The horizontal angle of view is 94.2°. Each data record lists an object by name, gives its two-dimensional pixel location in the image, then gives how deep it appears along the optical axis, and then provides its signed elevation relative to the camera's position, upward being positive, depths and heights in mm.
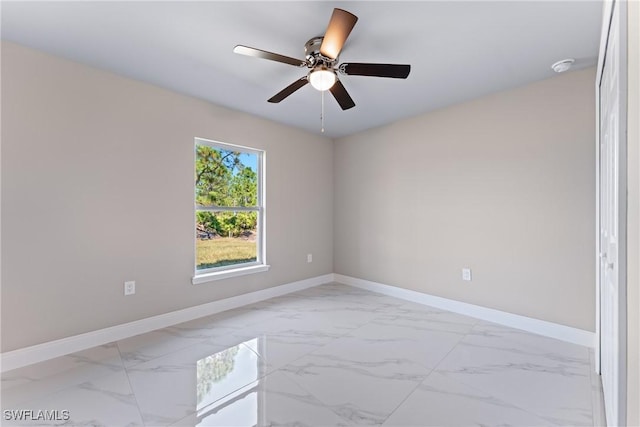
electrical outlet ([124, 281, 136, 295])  2693 -681
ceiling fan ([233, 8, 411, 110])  1676 +988
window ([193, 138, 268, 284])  3307 +20
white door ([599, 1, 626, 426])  1000 -65
